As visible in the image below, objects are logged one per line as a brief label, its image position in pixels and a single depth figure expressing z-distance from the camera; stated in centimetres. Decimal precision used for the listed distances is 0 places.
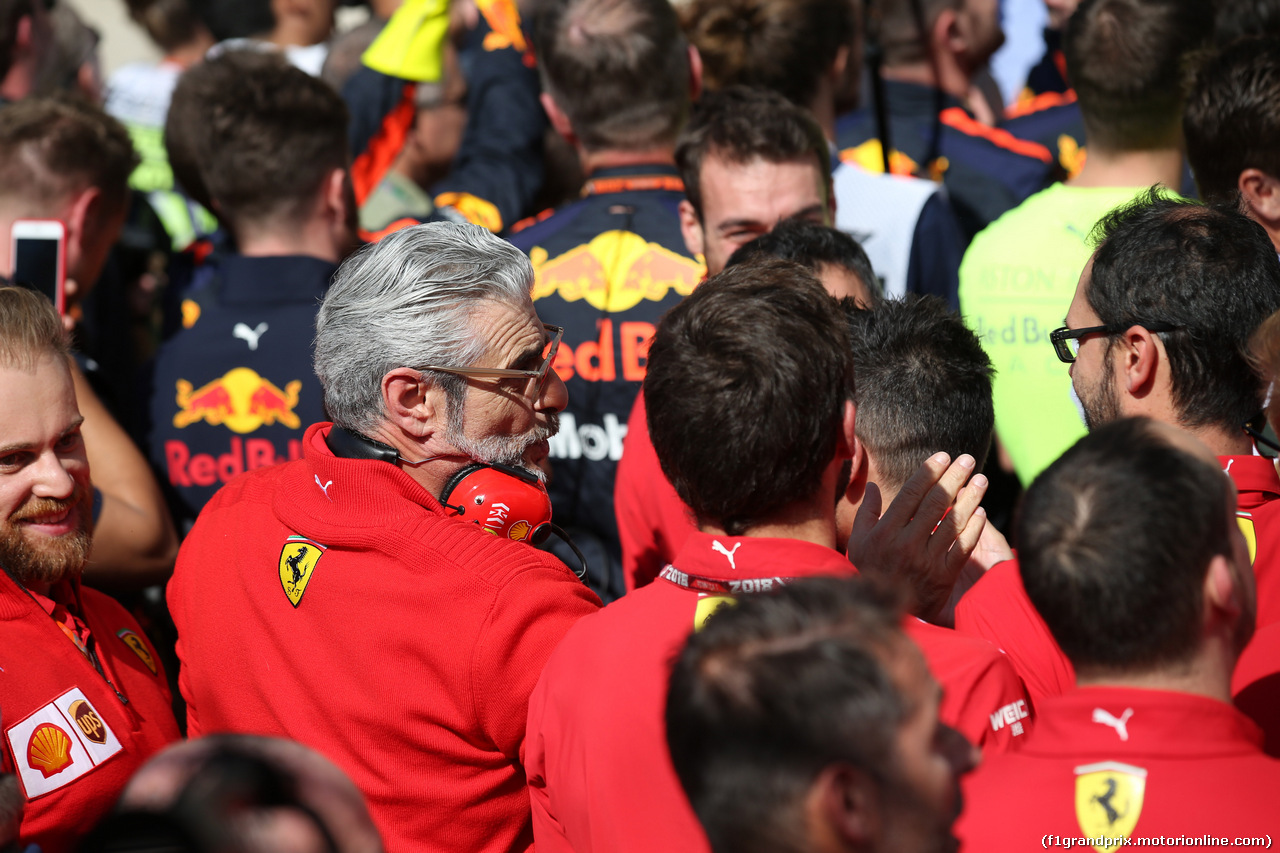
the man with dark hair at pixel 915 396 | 518
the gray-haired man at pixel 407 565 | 418
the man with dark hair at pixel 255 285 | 702
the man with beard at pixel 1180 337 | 437
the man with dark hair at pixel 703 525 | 361
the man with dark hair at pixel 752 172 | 705
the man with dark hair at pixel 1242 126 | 596
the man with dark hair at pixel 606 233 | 713
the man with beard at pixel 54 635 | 446
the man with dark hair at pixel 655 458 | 607
